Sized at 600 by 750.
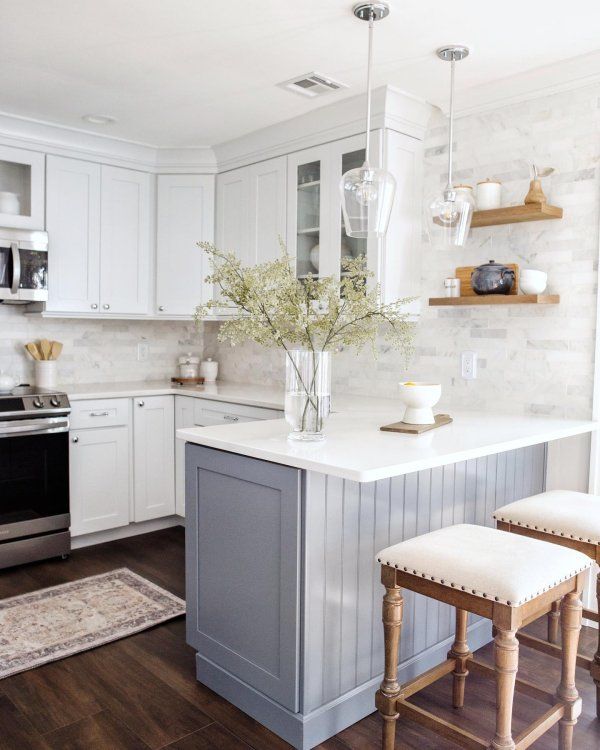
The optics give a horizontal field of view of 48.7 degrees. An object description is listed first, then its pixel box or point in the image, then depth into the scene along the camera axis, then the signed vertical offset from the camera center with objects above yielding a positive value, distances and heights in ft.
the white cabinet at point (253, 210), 12.52 +2.35
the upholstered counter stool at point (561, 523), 6.84 -2.00
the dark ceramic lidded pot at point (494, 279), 9.57 +0.80
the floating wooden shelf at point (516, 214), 9.18 +1.70
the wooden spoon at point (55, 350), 13.24 -0.49
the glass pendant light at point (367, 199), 6.56 +1.32
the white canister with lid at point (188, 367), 14.83 -0.87
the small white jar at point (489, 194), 9.93 +2.09
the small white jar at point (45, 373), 12.97 -0.93
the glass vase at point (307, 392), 6.90 -0.65
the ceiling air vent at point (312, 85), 9.88 +3.76
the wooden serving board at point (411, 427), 7.73 -1.13
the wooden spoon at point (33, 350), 13.04 -0.49
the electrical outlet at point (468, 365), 10.56 -0.51
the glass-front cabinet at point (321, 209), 11.08 +2.15
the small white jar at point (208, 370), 15.06 -0.95
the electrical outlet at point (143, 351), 15.08 -0.54
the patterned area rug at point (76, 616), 8.41 -4.10
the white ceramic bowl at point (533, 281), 9.33 +0.76
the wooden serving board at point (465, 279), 10.36 +0.85
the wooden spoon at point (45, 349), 13.12 -0.46
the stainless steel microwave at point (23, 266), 11.81 +1.07
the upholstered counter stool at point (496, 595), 5.27 -2.18
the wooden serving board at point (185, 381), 14.40 -1.15
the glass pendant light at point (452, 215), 7.24 +1.30
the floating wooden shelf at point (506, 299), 9.19 +0.50
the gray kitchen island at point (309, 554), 6.35 -2.30
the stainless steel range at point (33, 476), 11.08 -2.59
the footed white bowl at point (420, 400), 8.05 -0.83
